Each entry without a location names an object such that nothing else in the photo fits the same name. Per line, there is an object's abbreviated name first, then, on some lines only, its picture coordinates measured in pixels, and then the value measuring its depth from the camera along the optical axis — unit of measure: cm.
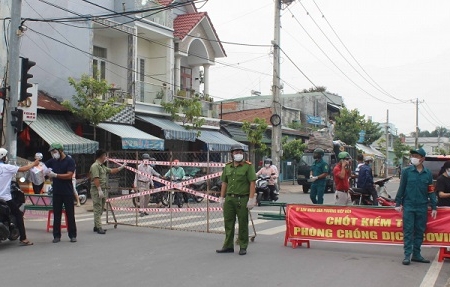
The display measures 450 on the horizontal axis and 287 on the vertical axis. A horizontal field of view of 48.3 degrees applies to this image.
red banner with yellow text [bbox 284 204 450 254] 825
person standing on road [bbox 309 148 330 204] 1165
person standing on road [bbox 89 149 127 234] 1057
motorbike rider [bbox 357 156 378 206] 1162
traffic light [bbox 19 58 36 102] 1361
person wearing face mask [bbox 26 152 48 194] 1387
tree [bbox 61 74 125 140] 1903
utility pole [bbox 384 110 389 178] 5332
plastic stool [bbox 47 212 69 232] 1084
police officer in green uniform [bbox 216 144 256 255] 845
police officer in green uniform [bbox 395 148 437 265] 792
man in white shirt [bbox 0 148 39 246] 859
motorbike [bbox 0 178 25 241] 859
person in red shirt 1093
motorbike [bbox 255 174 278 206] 1775
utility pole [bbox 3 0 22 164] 1367
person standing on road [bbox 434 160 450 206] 852
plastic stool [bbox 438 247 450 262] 819
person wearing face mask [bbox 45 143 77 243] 949
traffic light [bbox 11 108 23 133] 1348
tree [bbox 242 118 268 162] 2909
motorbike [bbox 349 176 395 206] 1177
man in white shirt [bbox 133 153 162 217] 1347
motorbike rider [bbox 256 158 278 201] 1794
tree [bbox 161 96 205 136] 2417
